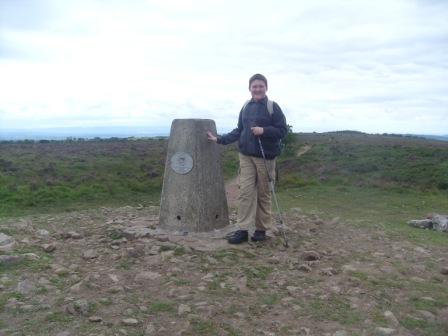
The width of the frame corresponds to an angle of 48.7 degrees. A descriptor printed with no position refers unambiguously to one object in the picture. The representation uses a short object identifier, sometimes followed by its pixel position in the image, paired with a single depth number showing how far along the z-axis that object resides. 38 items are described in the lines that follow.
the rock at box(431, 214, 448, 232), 9.66
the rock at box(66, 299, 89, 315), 4.78
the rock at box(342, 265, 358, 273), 6.26
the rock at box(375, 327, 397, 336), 4.59
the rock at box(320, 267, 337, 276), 6.10
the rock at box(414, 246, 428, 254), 7.46
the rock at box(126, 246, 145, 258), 6.52
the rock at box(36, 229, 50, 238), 7.75
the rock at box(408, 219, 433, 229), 9.96
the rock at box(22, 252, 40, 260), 6.28
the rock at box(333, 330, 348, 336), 4.55
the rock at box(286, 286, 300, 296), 5.48
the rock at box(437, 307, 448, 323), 4.91
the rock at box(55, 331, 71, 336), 4.38
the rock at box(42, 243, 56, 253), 6.83
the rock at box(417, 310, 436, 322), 4.92
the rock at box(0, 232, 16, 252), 6.57
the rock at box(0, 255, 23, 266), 6.00
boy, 6.98
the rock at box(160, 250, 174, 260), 6.43
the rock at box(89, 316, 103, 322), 4.63
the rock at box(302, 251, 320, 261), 6.68
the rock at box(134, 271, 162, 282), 5.74
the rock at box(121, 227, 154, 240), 7.44
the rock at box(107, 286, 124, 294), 5.33
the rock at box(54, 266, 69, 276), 5.88
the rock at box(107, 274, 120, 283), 5.69
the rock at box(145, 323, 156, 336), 4.45
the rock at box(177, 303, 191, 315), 4.85
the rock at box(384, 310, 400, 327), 4.80
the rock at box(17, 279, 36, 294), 5.27
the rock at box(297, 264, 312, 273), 6.22
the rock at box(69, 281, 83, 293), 5.32
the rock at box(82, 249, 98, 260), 6.61
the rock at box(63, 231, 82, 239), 7.75
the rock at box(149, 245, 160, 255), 6.62
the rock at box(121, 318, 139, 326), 4.59
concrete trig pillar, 7.69
